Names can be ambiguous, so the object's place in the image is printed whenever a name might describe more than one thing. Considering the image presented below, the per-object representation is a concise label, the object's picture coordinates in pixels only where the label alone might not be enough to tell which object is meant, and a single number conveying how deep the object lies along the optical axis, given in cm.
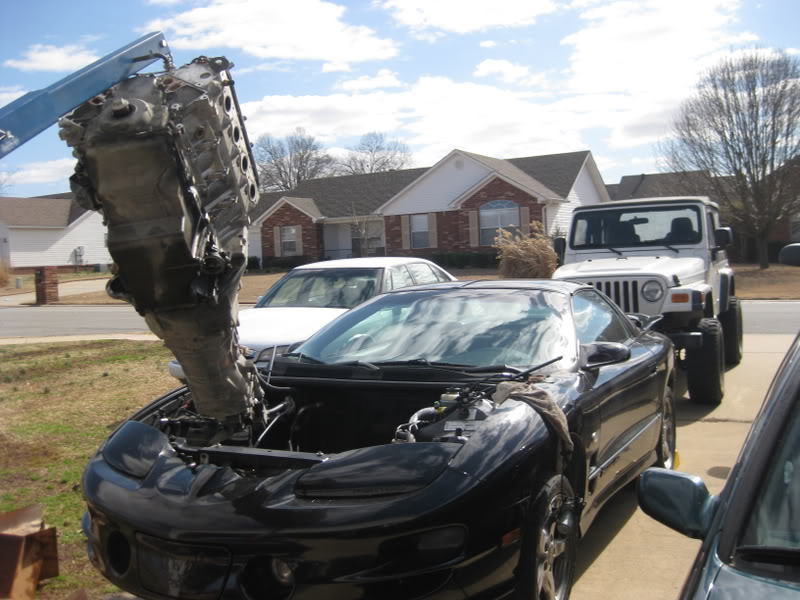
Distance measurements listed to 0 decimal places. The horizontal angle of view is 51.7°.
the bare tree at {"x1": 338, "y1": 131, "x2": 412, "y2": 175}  6600
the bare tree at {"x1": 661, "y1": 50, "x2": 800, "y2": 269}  2953
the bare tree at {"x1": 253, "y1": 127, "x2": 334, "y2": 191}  7012
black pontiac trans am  299
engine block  312
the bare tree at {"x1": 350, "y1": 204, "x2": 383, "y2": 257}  3950
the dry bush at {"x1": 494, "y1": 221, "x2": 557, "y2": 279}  2128
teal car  202
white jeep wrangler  805
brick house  3534
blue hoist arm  297
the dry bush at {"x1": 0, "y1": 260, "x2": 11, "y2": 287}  3842
